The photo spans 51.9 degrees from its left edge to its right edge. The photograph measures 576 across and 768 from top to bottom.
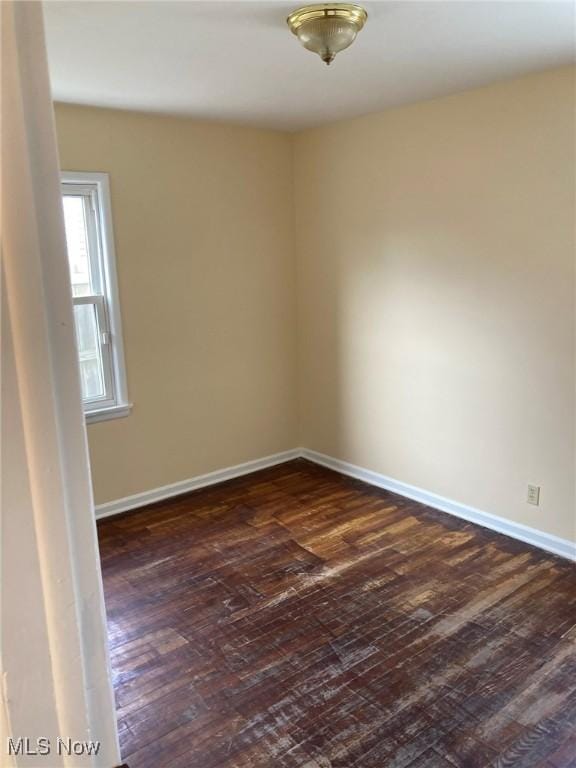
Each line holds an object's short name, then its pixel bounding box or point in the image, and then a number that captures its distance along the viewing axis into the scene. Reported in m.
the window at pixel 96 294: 3.53
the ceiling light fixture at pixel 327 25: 2.01
